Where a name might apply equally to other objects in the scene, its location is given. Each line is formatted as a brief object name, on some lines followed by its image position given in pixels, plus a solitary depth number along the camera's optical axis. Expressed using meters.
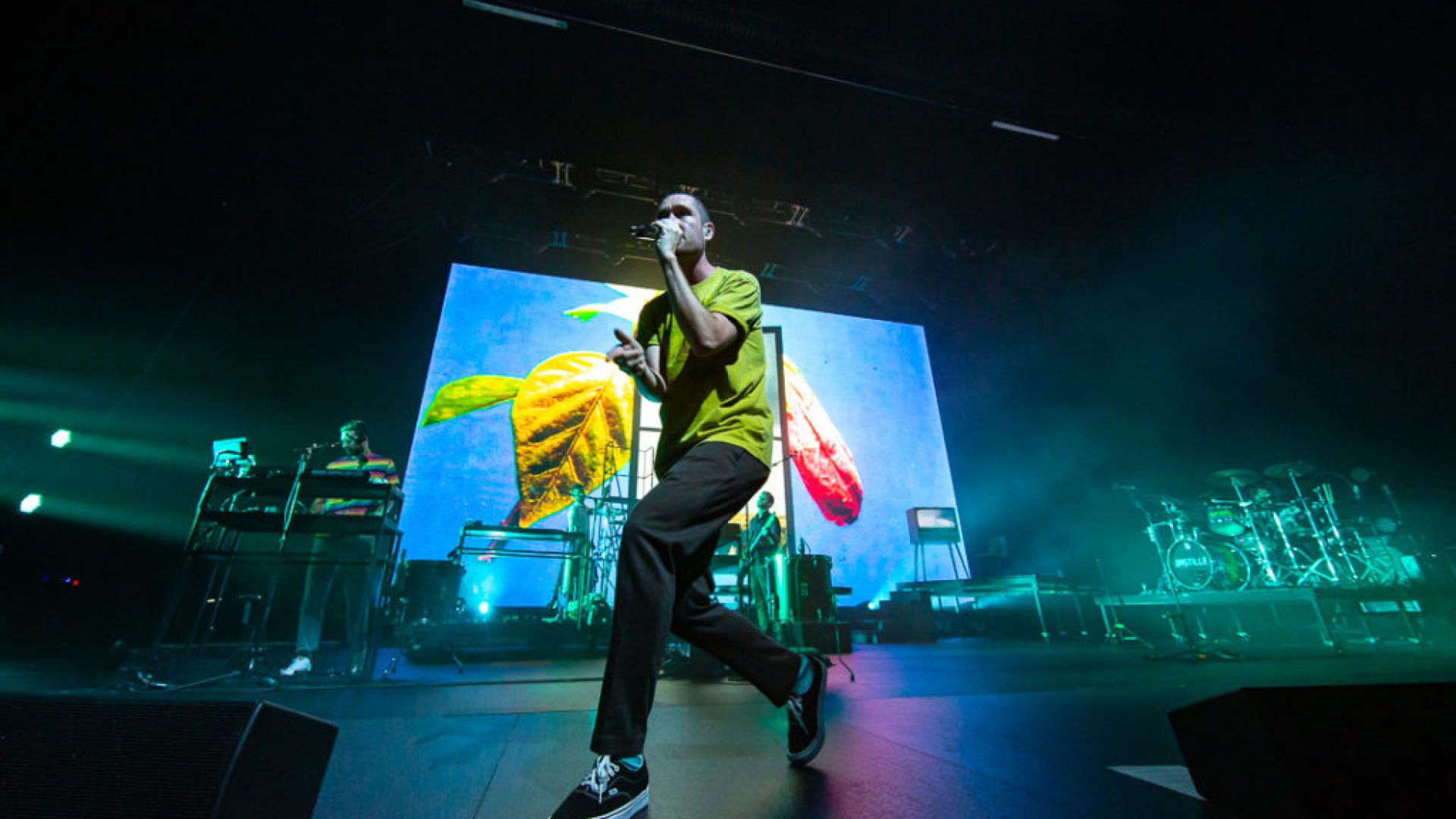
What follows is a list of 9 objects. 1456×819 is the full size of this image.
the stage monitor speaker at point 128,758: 0.61
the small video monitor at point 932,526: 6.96
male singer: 0.97
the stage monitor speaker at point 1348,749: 0.69
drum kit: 4.87
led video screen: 5.65
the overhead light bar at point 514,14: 4.48
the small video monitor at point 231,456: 3.11
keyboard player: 3.19
